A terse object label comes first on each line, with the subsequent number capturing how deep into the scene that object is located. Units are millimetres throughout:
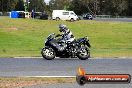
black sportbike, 17578
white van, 63862
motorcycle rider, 17791
